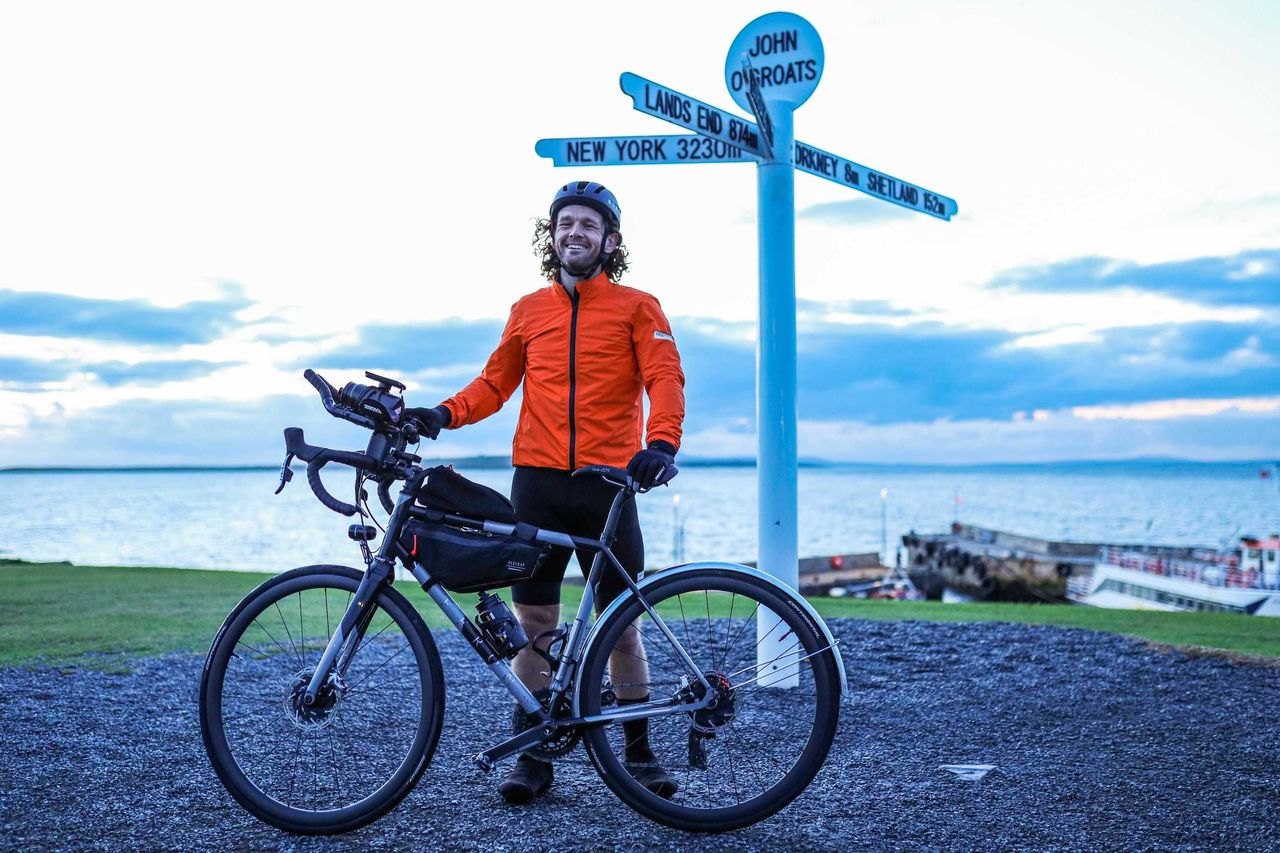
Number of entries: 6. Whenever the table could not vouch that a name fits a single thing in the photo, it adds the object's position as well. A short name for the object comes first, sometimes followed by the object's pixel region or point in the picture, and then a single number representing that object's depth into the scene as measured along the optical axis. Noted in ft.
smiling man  10.87
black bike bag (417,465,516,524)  9.96
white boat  93.97
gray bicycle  9.72
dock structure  142.10
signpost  15.92
